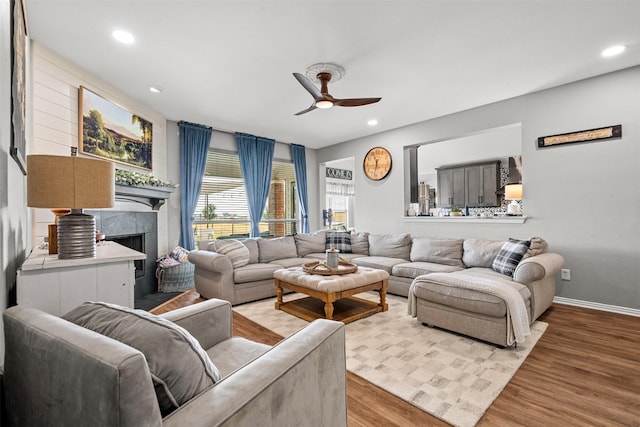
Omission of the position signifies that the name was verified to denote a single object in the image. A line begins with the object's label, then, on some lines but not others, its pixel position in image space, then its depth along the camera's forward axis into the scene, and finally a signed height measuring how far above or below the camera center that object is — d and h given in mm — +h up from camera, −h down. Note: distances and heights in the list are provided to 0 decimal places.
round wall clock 5500 +914
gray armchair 622 -462
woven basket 4297 -891
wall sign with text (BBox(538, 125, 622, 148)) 3318 +838
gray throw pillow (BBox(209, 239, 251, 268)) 3885 -463
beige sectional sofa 2602 -689
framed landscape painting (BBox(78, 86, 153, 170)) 3266 +1035
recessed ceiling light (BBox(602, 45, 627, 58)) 2799 +1485
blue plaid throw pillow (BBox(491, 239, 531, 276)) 3107 -483
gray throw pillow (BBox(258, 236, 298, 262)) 4543 -532
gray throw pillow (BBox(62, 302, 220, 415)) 776 -361
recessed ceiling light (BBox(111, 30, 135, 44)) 2498 +1519
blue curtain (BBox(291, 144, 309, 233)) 6477 +765
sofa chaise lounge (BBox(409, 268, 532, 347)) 2414 -804
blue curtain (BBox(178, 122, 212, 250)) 4902 +710
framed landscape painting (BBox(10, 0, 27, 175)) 1432 +716
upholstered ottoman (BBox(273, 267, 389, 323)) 2982 -806
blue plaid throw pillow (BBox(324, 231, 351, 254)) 5199 -484
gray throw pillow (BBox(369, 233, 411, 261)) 4629 -524
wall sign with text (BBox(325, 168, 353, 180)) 8924 +1209
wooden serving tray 3311 -622
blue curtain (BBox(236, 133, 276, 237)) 5629 +837
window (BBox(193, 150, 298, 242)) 5340 +217
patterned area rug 1791 -1111
